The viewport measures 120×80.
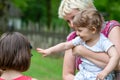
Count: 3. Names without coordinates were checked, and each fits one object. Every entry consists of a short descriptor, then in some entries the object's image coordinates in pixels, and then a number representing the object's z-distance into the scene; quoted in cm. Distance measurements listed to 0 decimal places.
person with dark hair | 389
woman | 454
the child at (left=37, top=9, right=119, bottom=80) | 441
